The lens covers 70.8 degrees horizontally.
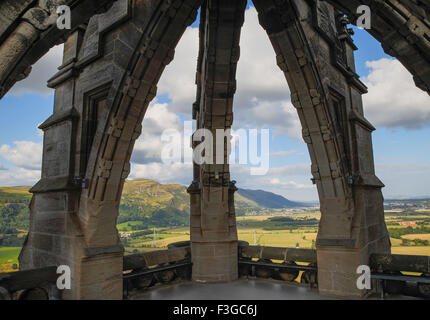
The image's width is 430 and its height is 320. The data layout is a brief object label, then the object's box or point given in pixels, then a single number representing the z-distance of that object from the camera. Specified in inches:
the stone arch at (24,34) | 93.6
